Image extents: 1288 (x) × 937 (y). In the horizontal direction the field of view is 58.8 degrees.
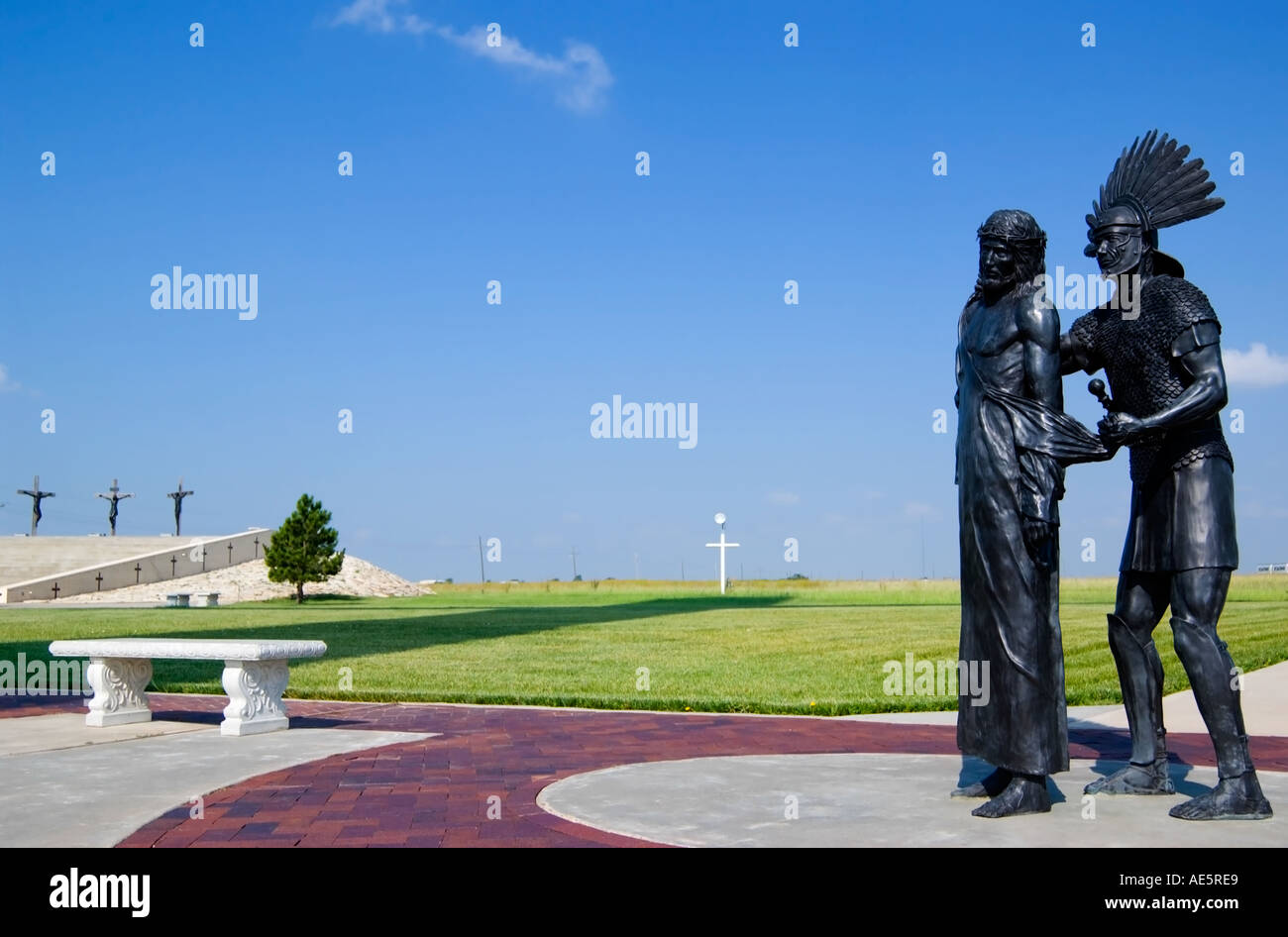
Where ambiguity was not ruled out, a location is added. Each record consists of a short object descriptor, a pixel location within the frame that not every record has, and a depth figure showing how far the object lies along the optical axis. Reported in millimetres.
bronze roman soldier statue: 5352
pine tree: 51719
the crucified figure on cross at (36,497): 83750
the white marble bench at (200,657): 9445
